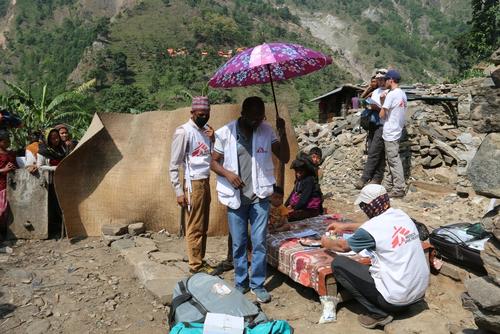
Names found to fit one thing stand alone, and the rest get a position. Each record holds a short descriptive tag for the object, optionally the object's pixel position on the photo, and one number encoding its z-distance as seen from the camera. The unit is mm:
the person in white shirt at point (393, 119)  6059
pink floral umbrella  3844
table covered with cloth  3645
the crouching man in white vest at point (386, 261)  3145
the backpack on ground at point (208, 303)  3207
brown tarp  5609
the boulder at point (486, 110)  2625
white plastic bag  3521
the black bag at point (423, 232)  4449
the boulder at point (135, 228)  5688
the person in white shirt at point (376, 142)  6418
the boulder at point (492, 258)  2594
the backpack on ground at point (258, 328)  2986
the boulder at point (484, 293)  2580
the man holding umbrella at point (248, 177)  3721
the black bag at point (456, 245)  3899
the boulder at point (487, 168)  2527
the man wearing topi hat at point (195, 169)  4121
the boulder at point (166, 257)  4844
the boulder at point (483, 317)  2633
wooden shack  22389
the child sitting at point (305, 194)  5062
